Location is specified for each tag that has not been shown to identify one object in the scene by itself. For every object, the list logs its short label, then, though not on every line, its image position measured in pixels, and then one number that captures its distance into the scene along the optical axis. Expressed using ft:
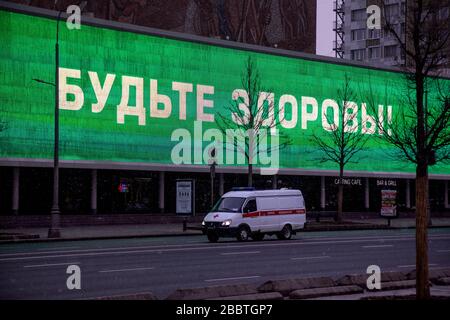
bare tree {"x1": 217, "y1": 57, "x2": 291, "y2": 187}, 194.18
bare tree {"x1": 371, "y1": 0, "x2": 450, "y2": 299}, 46.62
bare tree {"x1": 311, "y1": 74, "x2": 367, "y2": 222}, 218.38
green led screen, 167.12
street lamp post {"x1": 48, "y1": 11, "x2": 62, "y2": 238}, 126.82
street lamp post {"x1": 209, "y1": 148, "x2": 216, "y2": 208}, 152.35
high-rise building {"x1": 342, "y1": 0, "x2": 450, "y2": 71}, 390.21
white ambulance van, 119.14
